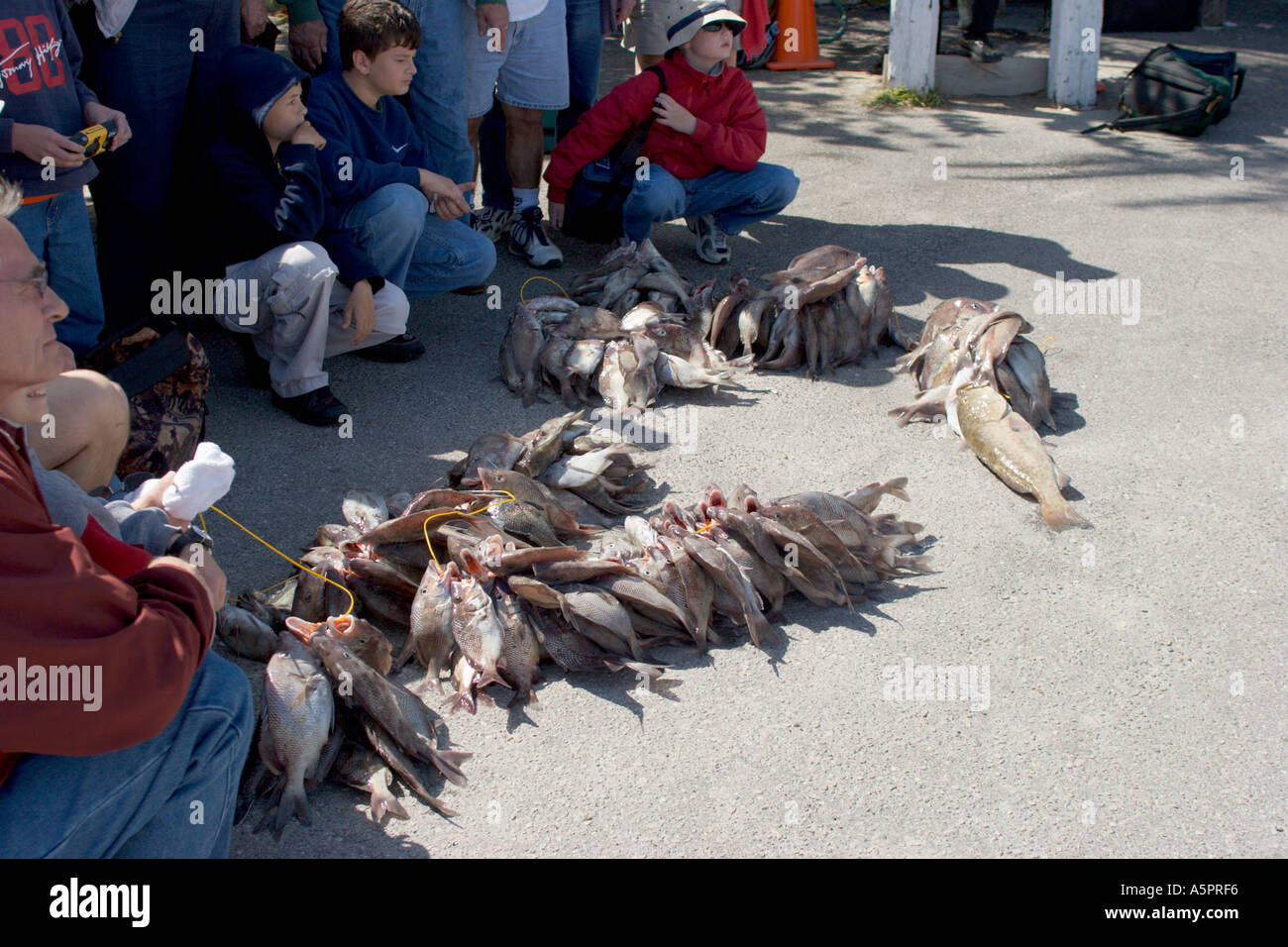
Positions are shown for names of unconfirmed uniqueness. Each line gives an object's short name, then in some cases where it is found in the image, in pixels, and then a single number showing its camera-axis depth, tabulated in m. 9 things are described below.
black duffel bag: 8.56
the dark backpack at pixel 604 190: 6.32
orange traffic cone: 10.64
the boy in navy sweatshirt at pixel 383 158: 4.97
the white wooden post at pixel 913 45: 9.18
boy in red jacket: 6.25
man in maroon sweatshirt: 1.88
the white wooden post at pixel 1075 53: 9.12
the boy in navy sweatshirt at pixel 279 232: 4.54
